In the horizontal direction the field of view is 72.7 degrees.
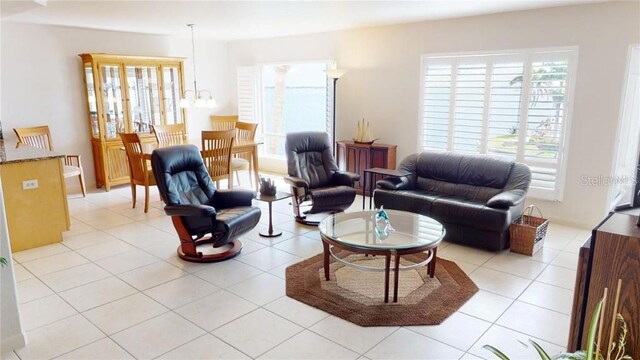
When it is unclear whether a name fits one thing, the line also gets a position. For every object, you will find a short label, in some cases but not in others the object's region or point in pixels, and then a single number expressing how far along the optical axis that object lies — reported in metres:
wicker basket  4.07
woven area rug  3.05
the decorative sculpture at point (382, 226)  3.56
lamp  6.28
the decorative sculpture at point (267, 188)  4.56
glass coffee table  3.21
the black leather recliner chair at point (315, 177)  4.89
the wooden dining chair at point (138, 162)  5.38
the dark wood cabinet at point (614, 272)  1.55
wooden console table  6.11
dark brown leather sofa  4.17
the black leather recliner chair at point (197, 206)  3.82
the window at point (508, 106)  4.86
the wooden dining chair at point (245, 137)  6.73
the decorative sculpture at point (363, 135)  6.29
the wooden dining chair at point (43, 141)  5.69
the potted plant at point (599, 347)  1.45
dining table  6.31
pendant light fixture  7.67
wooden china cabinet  6.42
